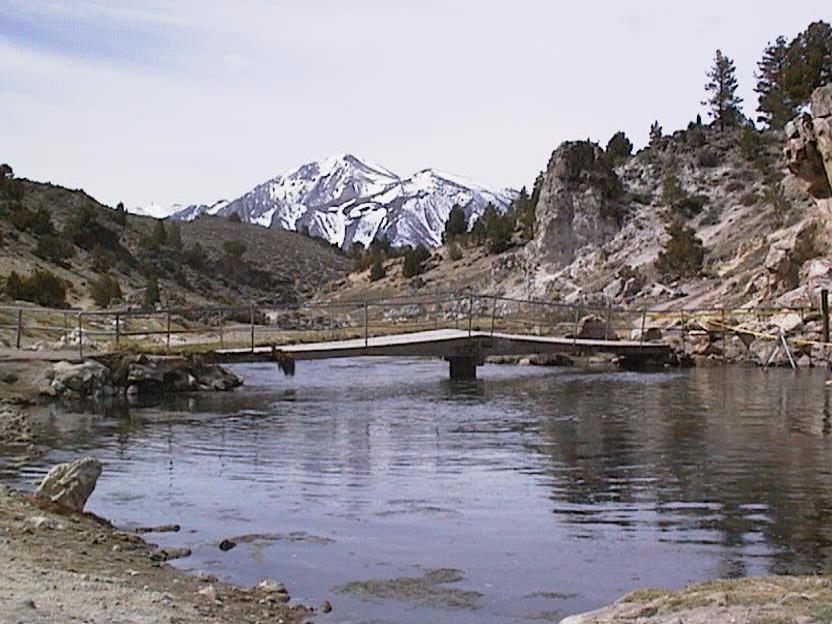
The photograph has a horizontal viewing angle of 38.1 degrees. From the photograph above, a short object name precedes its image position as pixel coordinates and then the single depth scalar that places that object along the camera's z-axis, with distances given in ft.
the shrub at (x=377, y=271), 266.16
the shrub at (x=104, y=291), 173.06
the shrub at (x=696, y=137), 223.71
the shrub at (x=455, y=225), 285.43
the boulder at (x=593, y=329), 127.85
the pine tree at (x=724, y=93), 242.99
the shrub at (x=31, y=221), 209.48
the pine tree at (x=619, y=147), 240.12
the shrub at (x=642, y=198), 210.79
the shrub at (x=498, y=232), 242.58
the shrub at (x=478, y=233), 259.39
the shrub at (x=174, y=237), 273.75
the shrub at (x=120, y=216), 268.82
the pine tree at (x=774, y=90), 204.33
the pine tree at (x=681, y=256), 165.89
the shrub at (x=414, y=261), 251.19
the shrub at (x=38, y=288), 145.89
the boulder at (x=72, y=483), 33.50
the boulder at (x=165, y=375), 80.53
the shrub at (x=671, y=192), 196.54
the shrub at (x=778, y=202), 162.71
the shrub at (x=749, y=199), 185.08
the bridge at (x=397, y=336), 88.07
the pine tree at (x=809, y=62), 192.54
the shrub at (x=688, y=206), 195.93
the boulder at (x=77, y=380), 74.33
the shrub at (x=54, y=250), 195.83
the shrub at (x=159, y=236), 264.11
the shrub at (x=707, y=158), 214.48
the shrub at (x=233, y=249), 302.86
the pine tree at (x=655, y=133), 238.56
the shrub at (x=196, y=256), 273.75
